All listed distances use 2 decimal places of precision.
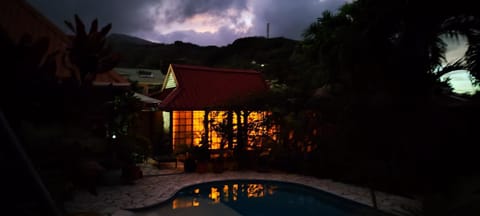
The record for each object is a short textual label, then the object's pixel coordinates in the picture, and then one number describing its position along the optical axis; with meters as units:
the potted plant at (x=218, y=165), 11.47
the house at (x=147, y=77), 29.35
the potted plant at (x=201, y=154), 11.66
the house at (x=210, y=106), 12.32
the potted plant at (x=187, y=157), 11.58
